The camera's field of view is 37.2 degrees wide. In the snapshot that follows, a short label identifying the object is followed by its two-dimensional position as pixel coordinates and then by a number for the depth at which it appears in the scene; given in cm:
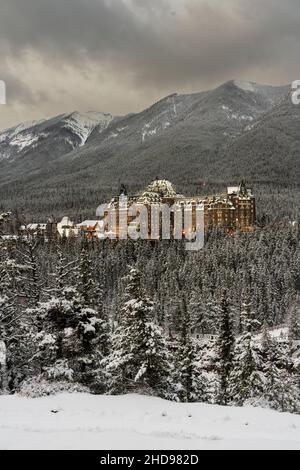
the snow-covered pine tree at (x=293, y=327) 7215
